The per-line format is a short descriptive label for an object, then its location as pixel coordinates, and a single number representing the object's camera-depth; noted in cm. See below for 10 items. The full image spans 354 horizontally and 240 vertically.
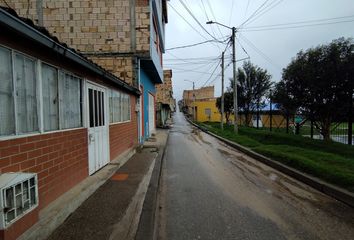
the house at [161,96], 3297
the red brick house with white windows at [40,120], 301
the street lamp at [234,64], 1931
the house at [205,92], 8344
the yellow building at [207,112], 5712
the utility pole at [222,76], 2608
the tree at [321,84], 1127
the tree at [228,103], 3305
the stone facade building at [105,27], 1257
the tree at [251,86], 2592
